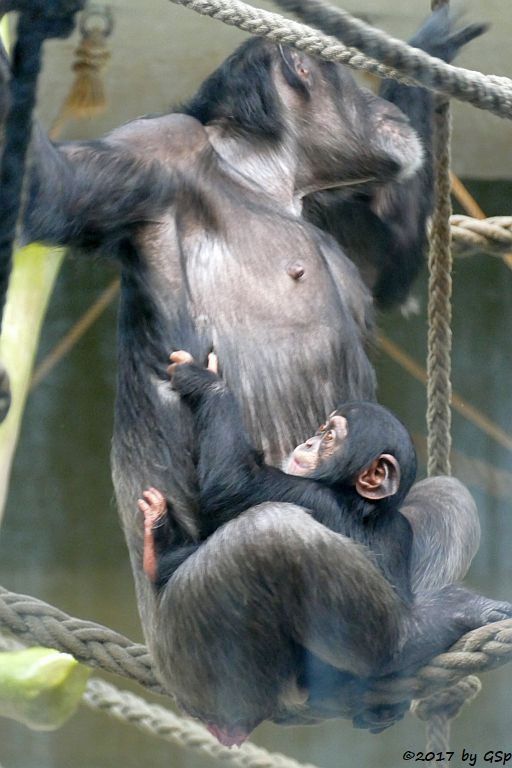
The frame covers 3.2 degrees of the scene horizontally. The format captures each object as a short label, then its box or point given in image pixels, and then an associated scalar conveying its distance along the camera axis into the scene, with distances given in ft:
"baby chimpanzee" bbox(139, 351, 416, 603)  30.69
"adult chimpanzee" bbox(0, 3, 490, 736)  30.59
